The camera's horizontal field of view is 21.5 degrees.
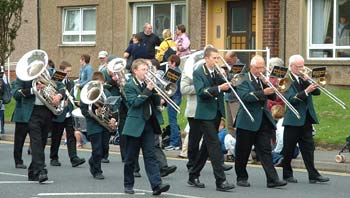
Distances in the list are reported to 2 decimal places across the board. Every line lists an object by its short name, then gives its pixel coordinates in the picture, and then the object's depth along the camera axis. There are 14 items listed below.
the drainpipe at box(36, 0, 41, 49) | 32.09
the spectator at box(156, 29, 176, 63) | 22.11
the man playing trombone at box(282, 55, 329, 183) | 13.79
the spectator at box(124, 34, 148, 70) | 22.34
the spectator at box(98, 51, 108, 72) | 18.52
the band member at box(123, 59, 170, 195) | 12.09
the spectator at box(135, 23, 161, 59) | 22.41
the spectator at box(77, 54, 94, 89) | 20.84
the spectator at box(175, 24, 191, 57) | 22.56
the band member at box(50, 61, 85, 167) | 15.94
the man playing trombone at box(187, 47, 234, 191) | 12.69
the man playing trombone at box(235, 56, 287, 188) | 13.11
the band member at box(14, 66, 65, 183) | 13.53
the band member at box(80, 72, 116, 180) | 14.18
